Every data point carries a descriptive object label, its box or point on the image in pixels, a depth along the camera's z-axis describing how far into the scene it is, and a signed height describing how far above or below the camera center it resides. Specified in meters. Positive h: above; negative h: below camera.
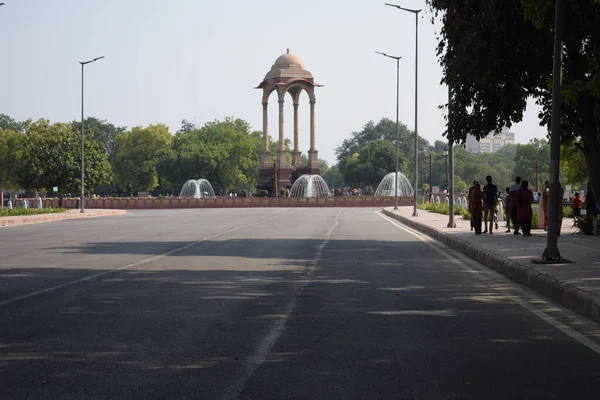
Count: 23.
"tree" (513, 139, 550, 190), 152.62 +5.68
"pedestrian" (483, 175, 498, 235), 28.78 -0.11
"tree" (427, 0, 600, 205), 23.86 +3.34
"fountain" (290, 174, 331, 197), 109.88 +0.70
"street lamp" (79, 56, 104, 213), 61.88 +1.95
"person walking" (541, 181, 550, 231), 28.22 -0.13
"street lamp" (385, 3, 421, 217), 47.71 +7.61
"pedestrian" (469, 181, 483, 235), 29.14 -0.35
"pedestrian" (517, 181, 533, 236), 26.81 -0.41
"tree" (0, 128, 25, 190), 120.75 +4.63
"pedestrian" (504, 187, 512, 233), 29.14 -0.54
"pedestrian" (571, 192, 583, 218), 40.95 -0.43
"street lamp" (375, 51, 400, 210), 66.19 +7.36
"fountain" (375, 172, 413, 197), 124.85 +0.88
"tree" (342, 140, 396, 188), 148.50 +4.33
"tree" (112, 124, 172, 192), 131.00 +4.79
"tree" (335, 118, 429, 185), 178.38 +9.78
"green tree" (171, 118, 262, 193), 129.25 +4.53
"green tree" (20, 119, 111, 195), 81.12 +2.33
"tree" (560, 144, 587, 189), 43.19 +1.41
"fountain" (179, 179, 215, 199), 125.90 +0.37
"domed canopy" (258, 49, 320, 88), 107.06 +13.33
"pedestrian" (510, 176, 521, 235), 27.50 -0.27
